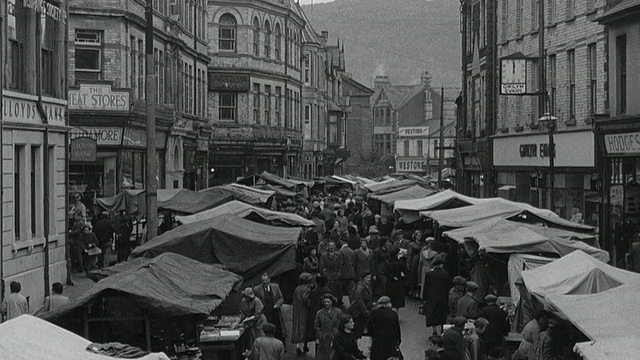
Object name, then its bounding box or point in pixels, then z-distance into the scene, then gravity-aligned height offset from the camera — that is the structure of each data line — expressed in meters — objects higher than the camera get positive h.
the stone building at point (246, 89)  64.25 +4.45
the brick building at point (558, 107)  34.50 +1.96
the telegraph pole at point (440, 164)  61.50 -0.07
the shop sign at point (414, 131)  122.00 +3.54
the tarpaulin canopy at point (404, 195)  37.56 -1.13
